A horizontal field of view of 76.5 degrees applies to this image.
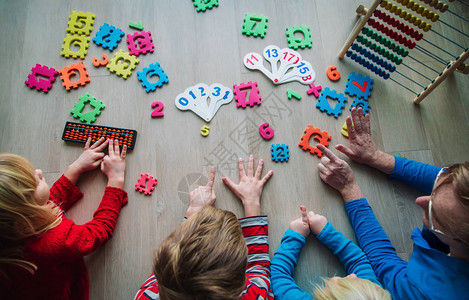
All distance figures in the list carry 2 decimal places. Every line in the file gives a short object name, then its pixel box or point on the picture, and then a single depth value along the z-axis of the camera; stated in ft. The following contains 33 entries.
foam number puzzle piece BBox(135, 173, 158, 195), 3.93
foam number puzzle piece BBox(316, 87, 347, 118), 4.24
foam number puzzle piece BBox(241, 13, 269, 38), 4.54
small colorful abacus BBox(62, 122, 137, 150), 4.05
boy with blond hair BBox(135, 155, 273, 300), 2.29
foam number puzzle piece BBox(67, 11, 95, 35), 4.50
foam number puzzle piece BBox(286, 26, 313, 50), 4.50
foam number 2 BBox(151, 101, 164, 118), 4.19
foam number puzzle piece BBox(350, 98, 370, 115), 4.29
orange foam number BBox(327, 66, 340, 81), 4.37
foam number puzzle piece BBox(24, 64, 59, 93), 4.27
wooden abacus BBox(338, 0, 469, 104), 3.71
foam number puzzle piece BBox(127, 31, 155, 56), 4.42
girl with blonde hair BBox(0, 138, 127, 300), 2.70
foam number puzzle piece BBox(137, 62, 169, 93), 4.29
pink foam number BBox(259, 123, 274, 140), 4.13
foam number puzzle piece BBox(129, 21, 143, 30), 4.52
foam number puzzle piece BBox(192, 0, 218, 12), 4.67
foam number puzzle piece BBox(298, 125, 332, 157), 4.11
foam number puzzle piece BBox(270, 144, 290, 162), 4.08
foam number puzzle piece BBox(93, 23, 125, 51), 4.43
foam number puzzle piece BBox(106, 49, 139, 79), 4.34
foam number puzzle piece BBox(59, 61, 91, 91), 4.28
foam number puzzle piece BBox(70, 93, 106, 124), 4.16
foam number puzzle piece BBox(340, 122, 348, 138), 4.16
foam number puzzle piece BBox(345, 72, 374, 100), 4.33
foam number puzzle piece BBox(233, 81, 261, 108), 4.26
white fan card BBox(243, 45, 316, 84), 4.35
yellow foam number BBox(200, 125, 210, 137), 4.15
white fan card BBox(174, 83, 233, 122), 4.22
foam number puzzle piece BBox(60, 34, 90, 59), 4.39
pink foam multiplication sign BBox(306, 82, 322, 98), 4.30
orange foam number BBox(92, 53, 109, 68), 4.36
